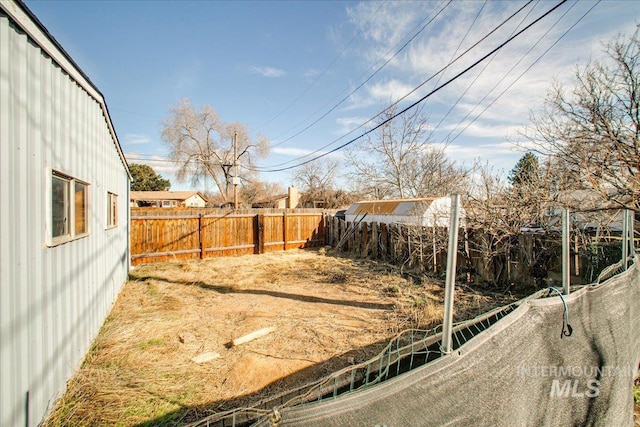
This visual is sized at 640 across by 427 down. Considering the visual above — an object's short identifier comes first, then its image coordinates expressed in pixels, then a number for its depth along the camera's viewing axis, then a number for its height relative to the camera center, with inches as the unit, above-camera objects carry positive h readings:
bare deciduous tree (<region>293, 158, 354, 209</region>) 1126.0 +112.4
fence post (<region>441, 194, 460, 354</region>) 55.8 -11.0
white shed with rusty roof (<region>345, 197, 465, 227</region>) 327.0 +1.3
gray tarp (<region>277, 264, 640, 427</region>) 41.3 -31.8
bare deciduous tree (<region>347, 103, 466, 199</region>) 786.2 +136.0
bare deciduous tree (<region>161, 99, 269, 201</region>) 1157.7 +294.0
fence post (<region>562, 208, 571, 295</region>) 87.3 -12.5
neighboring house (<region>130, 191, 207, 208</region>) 1307.8 +76.9
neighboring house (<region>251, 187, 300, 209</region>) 1277.6 +49.5
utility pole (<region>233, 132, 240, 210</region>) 586.2 +72.4
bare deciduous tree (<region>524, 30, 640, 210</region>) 192.9 +60.4
